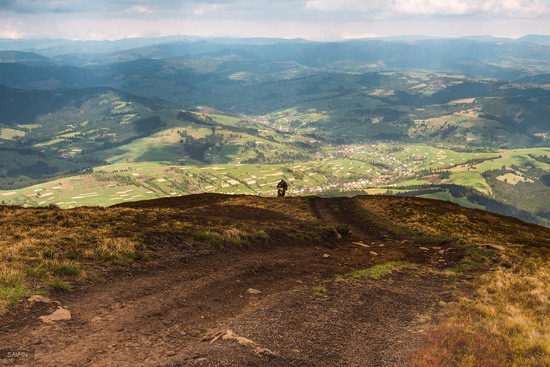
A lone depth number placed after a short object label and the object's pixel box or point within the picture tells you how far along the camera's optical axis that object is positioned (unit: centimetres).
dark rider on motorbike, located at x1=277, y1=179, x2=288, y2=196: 7905
